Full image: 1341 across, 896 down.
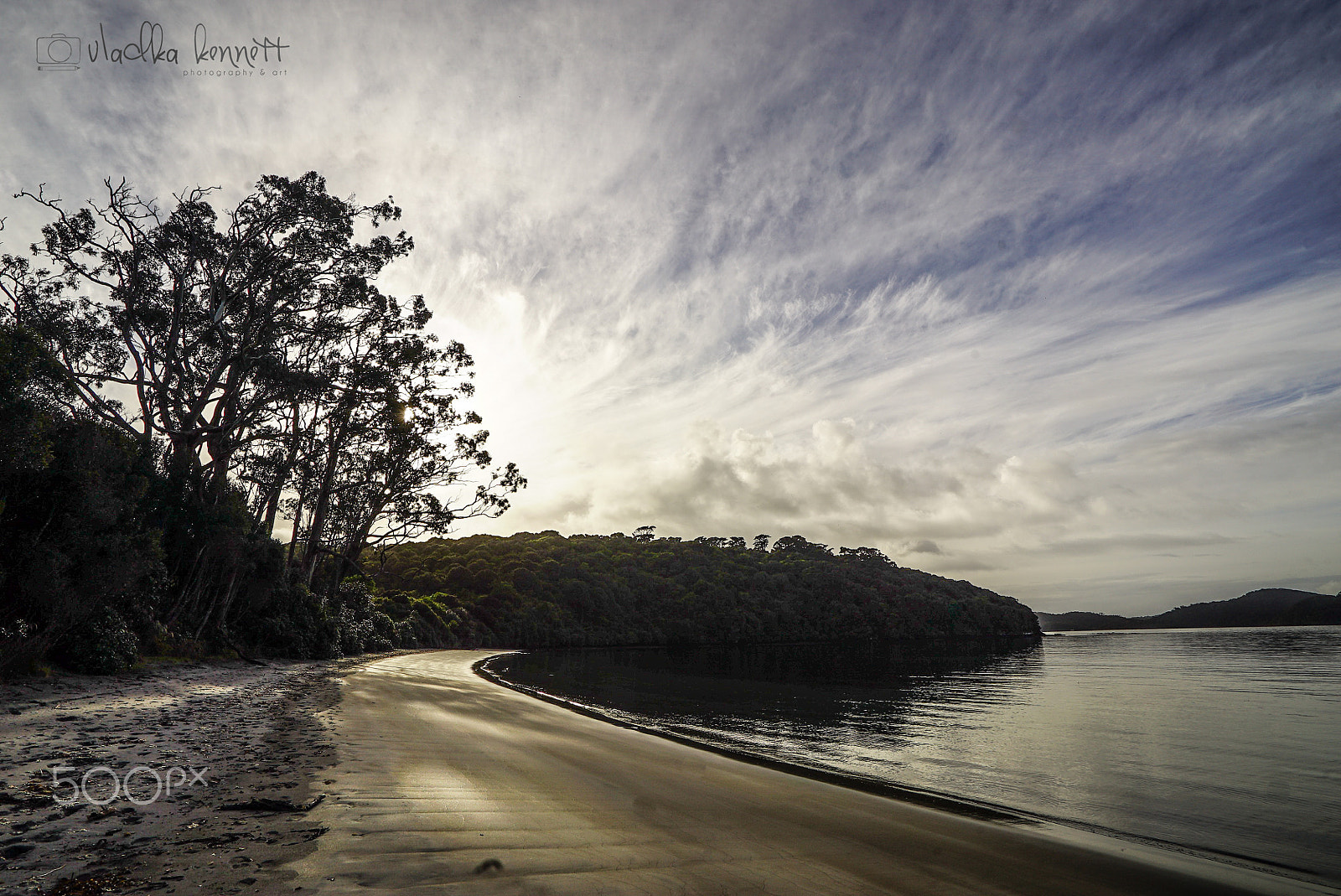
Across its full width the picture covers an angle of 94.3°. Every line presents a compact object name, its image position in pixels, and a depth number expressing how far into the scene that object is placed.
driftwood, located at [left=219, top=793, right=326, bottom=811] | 5.04
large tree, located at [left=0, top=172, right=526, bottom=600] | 24.23
